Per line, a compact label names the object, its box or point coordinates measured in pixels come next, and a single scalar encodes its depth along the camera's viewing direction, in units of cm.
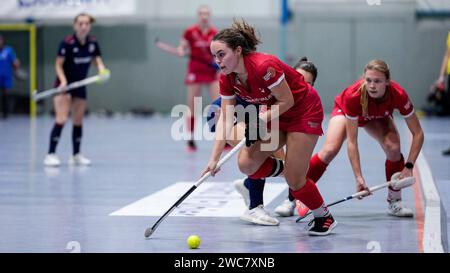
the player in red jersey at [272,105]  977
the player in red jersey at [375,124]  1112
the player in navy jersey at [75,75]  1811
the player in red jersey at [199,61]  2225
